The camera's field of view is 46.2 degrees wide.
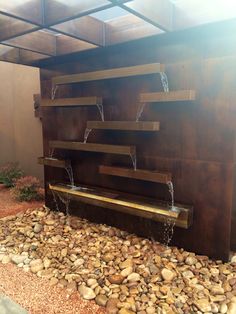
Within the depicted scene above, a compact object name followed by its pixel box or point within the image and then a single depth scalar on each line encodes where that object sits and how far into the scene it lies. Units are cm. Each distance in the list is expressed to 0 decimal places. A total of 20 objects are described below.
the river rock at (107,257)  280
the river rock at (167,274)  249
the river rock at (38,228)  351
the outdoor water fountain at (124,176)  280
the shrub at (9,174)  569
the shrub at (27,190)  479
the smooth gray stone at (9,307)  205
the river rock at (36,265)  271
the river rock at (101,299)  224
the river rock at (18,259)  285
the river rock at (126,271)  256
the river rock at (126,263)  268
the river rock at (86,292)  231
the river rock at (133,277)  249
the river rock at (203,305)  214
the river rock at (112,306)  215
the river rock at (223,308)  214
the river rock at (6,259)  287
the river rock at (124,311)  211
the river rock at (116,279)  248
